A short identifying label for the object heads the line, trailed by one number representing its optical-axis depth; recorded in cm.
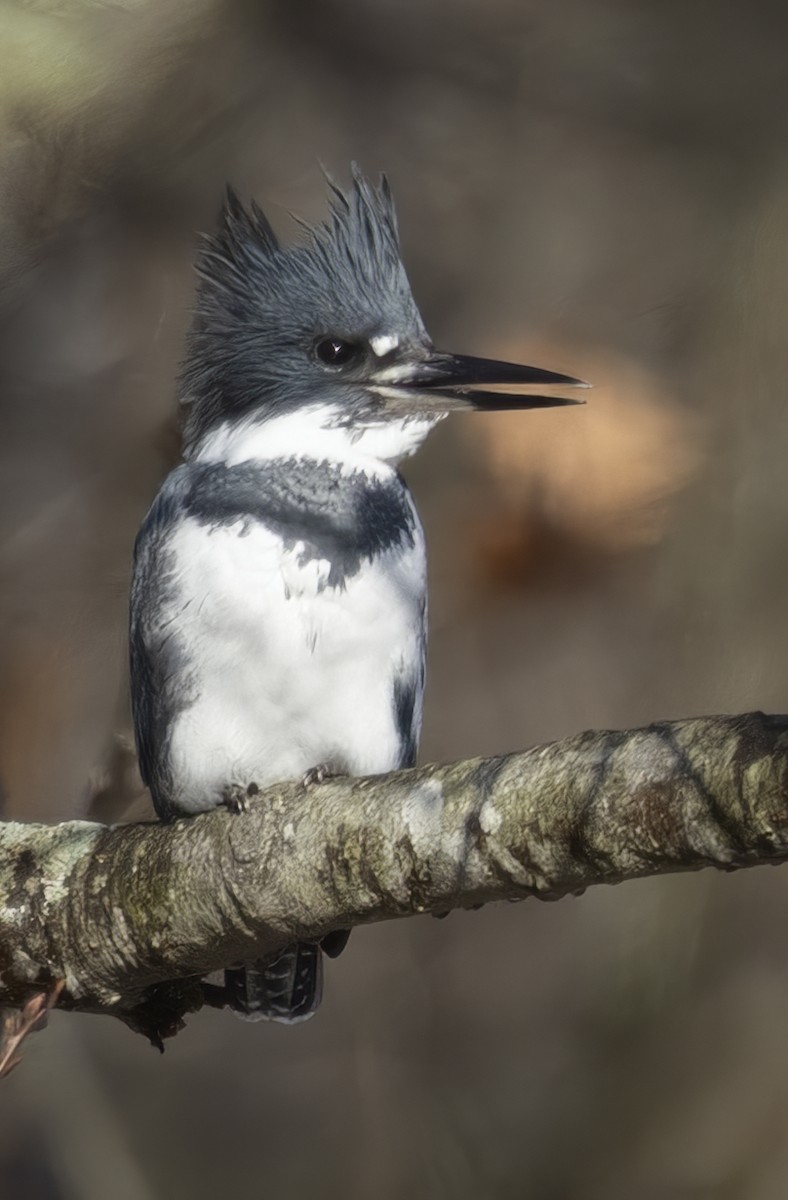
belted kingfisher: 641
